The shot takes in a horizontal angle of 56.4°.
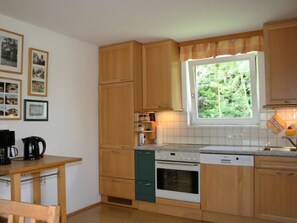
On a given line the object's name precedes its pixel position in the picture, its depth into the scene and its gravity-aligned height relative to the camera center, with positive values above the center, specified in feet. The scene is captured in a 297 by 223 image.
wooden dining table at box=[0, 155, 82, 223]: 7.20 -1.33
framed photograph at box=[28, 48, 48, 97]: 10.23 +1.92
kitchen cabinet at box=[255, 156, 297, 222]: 9.43 -2.40
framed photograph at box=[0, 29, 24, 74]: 9.28 +2.47
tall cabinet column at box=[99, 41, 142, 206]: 12.57 +0.25
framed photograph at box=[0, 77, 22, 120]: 9.23 +0.86
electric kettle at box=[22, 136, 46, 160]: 9.01 -0.82
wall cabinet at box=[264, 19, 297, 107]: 10.02 +2.09
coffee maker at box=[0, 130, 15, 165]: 8.07 -0.61
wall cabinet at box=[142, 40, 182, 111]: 12.34 +2.06
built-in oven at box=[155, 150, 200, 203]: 11.11 -2.26
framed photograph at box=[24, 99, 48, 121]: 10.07 +0.48
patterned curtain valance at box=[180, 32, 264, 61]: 11.25 +3.13
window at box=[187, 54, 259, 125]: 11.94 +1.34
